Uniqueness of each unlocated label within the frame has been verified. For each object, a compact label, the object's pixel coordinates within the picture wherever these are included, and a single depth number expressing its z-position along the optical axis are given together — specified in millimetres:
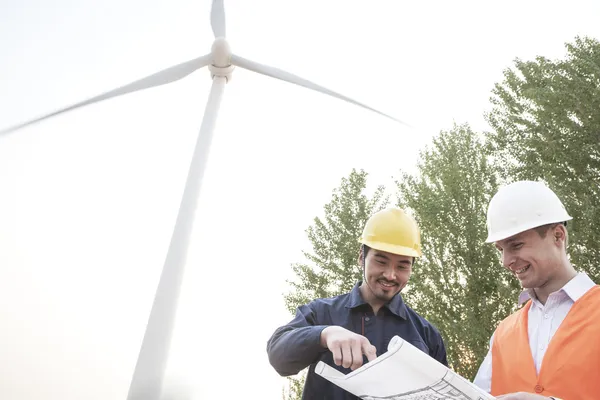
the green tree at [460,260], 13188
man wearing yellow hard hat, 2766
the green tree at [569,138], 12070
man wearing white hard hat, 2453
